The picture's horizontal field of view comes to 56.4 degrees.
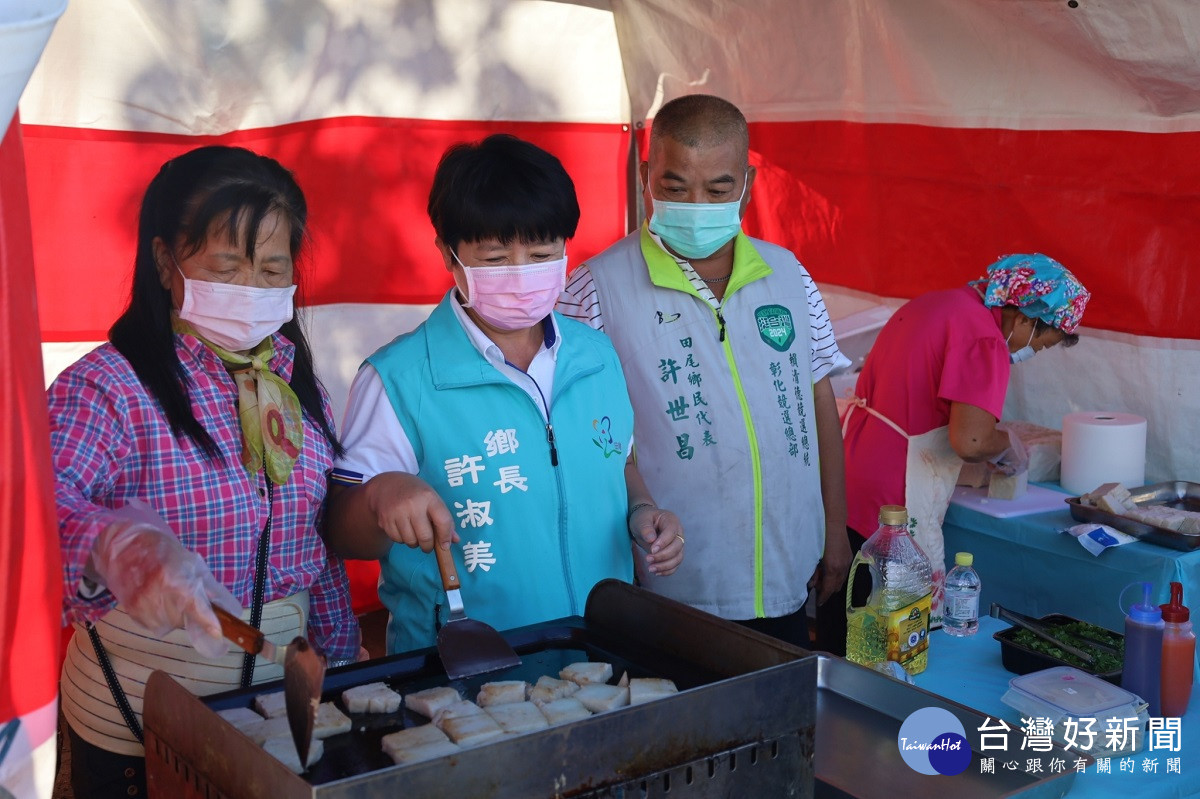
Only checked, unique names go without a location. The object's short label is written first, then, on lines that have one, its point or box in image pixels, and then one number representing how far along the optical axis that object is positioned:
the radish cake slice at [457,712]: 1.66
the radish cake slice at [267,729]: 1.55
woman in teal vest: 2.13
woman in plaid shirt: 1.81
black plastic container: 2.41
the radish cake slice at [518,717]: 1.63
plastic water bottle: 2.77
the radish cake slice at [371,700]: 1.72
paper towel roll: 3.79
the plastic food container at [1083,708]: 2.13
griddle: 1.35
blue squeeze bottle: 2.32
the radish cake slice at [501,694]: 1.75
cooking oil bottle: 2.43
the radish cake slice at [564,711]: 1.66
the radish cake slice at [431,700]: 1.72
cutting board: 3.80
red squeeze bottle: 2.30
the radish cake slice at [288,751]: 1.51
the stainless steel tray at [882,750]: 1.88
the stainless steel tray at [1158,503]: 3.36
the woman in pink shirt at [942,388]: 3.56
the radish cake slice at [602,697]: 1.71
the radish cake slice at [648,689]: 1.70
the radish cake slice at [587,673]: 1.82
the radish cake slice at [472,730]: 1.58
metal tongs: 2.49
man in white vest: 2.85
